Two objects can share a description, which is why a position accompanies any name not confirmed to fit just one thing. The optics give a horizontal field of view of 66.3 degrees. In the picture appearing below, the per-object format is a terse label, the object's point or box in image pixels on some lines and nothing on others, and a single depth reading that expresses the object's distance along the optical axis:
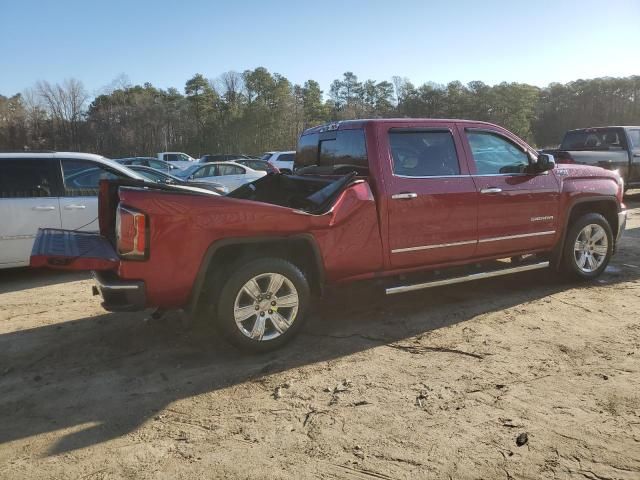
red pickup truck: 3.54
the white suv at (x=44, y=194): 6.32
